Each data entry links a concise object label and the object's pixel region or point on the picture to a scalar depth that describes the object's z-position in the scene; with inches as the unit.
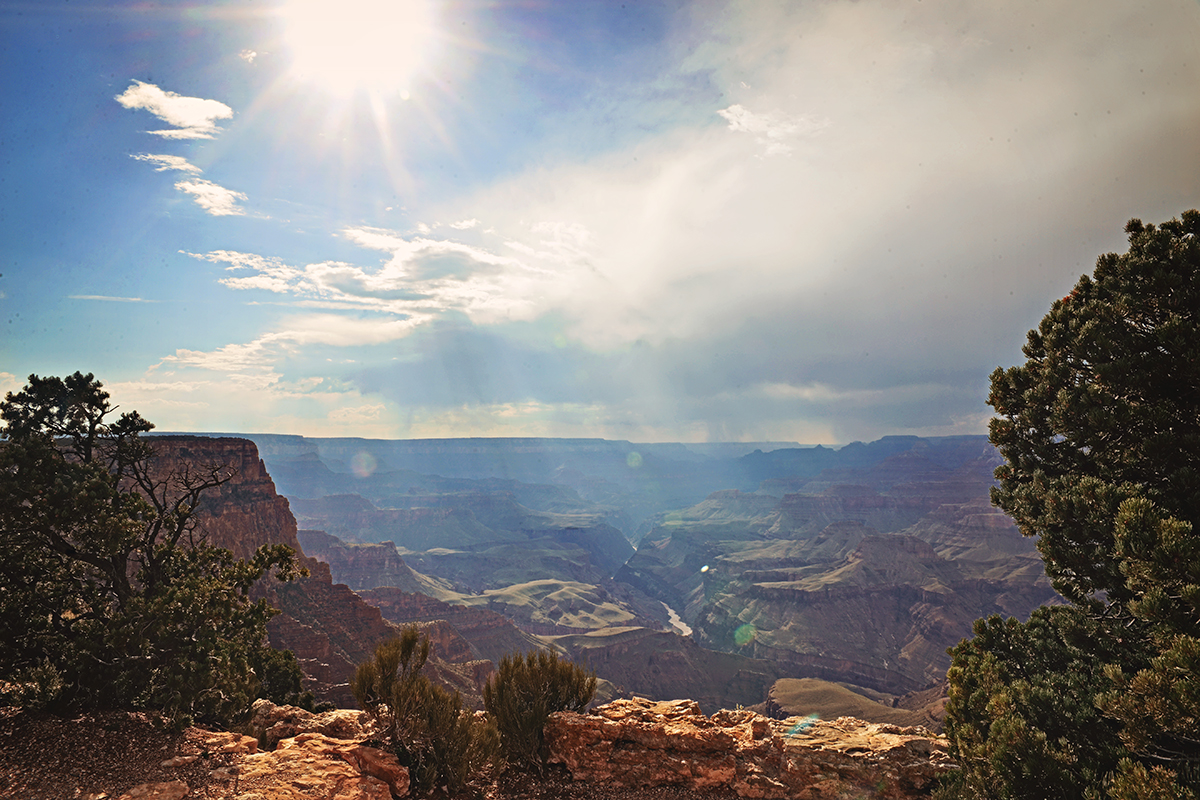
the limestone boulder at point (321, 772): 356.5
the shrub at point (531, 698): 486.0
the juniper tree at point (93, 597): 427.5
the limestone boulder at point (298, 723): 463.8
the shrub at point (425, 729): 429.4
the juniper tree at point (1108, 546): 251.8
